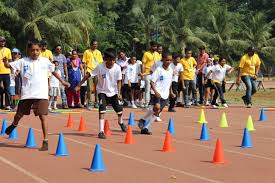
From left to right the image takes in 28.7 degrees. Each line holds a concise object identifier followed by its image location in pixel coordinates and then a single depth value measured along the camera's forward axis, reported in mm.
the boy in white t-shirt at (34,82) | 9039
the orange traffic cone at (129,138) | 9809
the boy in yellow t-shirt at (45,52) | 15742
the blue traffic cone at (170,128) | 11461
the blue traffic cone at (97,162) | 7121
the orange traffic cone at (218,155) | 7922
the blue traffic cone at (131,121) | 12688
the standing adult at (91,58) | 16891
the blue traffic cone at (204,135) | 10494
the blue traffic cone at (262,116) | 14275
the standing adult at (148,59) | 17334
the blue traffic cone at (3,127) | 10850
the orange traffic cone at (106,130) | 10971
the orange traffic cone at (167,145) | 8934
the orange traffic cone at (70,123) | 12359
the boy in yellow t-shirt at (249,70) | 17812
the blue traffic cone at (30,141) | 9236
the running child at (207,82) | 18734
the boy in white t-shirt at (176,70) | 17228
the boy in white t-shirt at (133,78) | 18369
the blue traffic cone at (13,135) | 10227
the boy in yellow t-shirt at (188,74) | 18531
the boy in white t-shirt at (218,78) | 18266
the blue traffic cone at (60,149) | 8359
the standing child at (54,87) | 16453
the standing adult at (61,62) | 16797
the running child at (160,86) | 11500
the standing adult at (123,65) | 18484
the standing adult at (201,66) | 19438
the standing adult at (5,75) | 15375
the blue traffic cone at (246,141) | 9625
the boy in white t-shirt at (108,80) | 10914
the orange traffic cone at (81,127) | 11614
